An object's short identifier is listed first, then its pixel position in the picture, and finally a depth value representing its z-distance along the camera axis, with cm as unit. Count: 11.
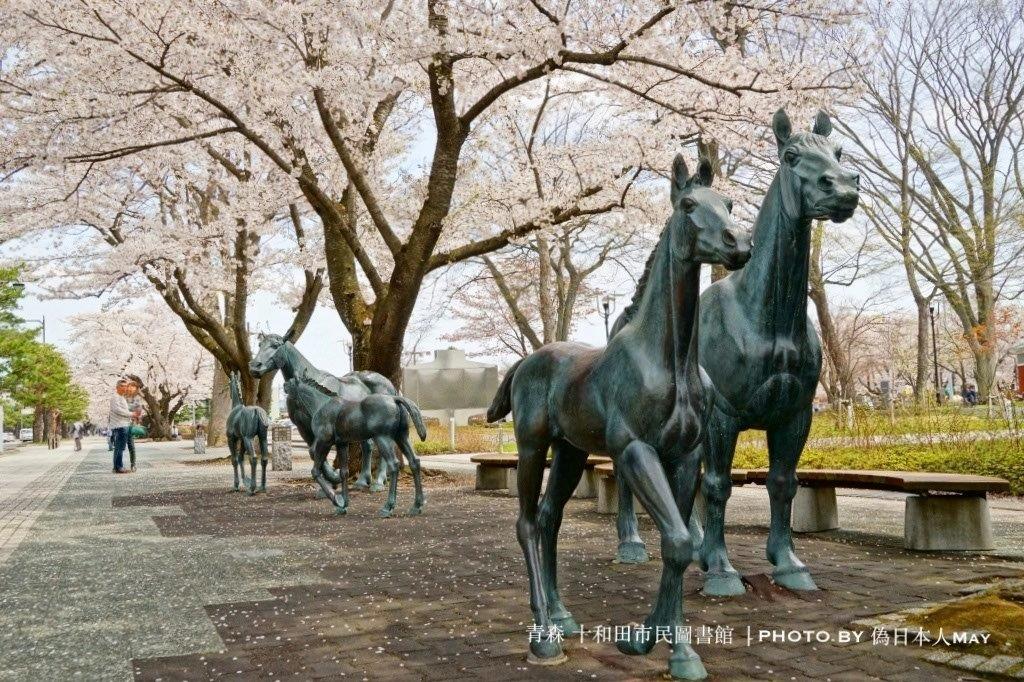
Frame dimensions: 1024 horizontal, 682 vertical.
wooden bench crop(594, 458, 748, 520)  956
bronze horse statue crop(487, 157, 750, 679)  364
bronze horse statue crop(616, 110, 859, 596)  525
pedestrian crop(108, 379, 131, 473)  1920
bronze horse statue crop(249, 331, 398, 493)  1112
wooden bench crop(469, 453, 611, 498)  1155
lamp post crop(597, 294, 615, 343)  3134
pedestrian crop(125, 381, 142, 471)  1908
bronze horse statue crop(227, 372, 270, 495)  1356
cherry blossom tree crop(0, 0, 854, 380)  1149
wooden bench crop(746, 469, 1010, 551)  637
